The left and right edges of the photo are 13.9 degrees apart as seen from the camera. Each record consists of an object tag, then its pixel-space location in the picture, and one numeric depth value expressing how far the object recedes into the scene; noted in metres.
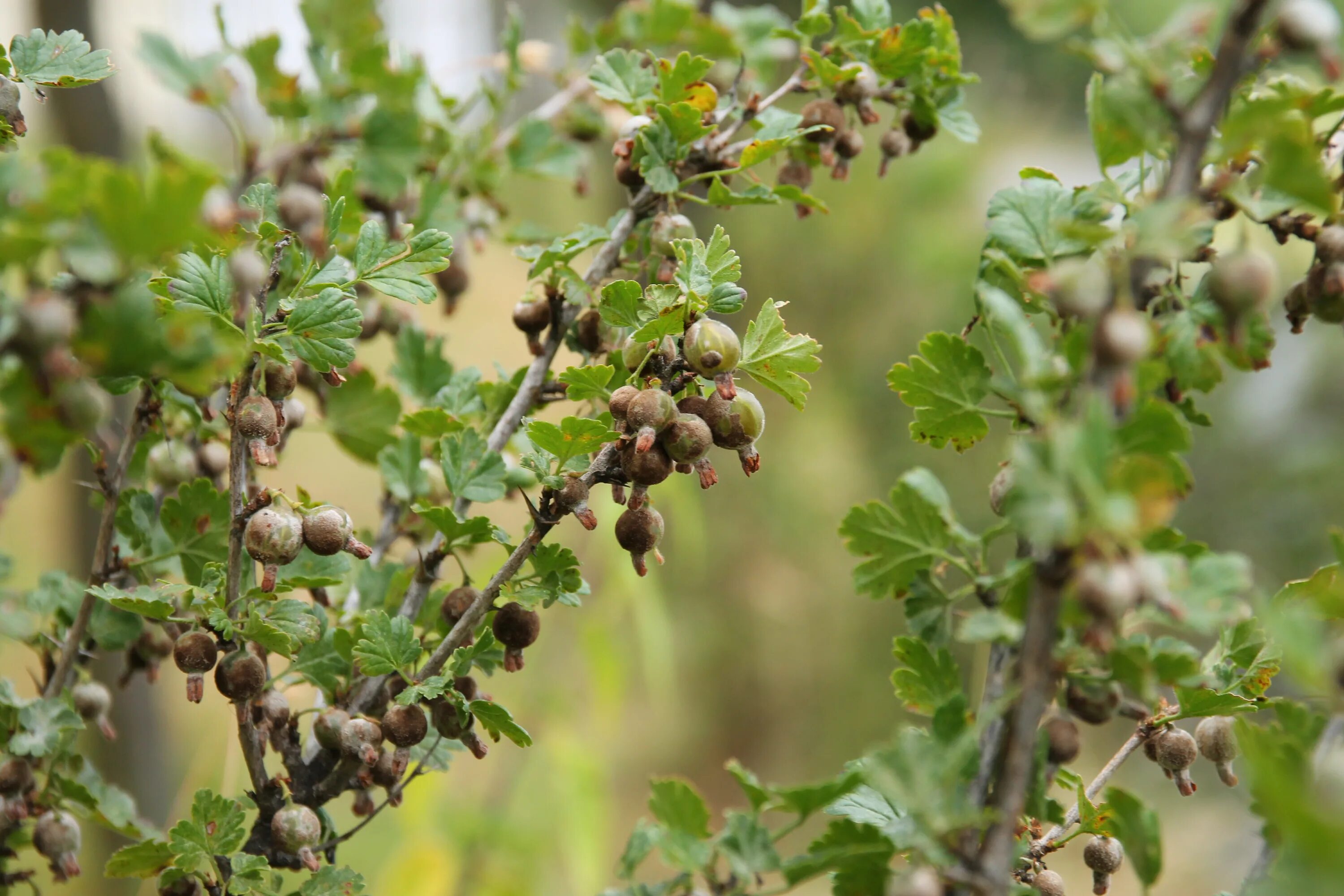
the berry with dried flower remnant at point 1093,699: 1.33
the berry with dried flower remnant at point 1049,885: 1.37
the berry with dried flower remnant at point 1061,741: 1.32
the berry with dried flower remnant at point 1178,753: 1.37
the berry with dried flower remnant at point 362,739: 1.38
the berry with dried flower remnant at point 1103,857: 1.37
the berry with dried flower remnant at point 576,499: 1.36
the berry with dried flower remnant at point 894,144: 1.46
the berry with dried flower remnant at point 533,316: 1.43
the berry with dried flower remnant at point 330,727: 1.40
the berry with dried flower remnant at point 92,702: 1.44
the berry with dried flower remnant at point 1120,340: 1.28
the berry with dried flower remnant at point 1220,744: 1.37
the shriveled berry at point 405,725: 1.38
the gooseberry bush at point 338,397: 1.29
